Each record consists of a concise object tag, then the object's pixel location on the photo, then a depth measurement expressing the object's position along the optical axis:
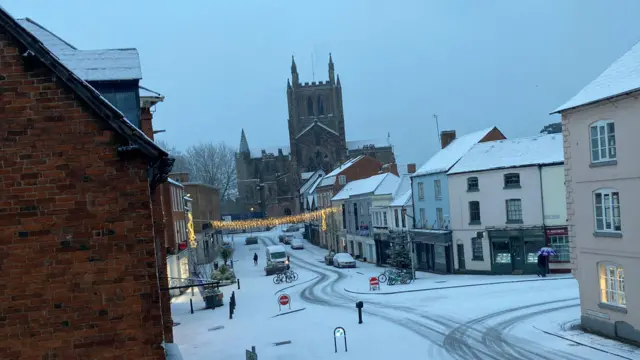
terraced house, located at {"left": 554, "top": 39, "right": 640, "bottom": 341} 18.33
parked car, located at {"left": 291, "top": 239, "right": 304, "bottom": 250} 71.19
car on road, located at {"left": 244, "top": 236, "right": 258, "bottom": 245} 78.62
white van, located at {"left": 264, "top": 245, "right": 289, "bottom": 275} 47.72
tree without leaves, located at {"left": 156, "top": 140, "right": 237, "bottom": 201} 103.36
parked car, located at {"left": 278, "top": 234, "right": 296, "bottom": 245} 80.43
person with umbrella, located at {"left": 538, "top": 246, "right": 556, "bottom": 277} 33.81
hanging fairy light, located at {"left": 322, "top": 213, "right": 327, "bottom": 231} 66.00
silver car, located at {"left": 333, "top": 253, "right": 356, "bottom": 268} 49.75
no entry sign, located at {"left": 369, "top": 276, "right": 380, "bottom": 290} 34.84
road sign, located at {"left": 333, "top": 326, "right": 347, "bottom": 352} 20.09
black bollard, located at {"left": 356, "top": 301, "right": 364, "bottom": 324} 24.65
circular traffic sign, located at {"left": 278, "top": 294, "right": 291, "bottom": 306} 28.75
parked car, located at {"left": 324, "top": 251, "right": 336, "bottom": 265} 52.97
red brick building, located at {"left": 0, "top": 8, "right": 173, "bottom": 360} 7.25
